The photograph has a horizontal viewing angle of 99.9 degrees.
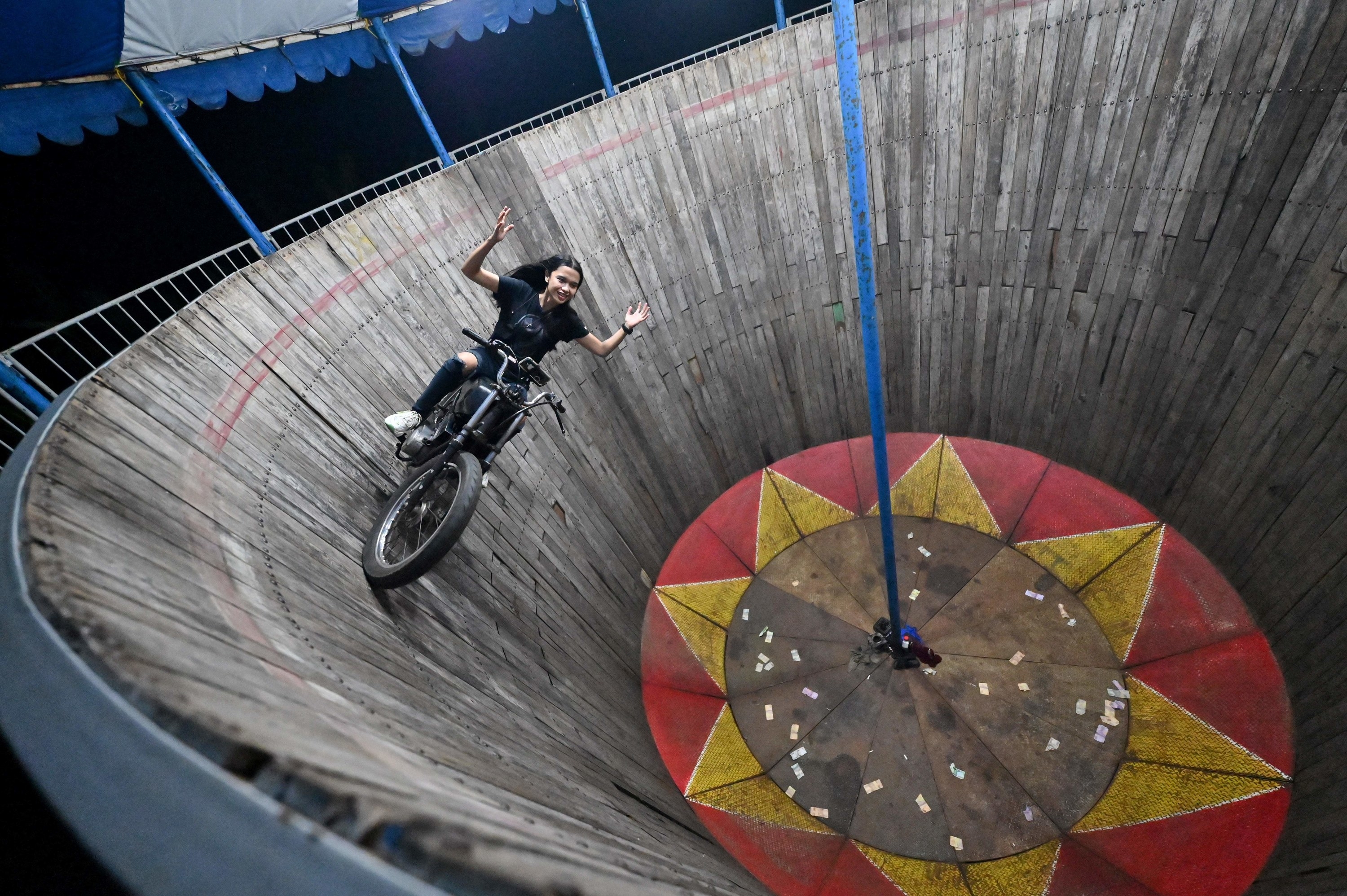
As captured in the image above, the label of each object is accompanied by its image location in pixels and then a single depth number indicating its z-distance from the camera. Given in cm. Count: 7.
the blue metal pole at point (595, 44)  828
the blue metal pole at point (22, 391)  382
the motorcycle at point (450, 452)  451
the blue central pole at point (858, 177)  410
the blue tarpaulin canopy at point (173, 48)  551
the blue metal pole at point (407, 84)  757
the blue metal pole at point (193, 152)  598
